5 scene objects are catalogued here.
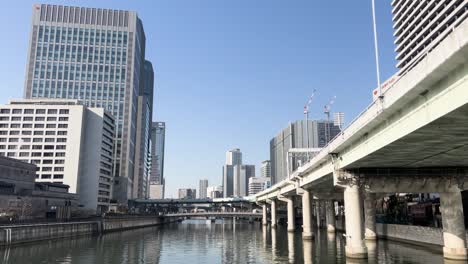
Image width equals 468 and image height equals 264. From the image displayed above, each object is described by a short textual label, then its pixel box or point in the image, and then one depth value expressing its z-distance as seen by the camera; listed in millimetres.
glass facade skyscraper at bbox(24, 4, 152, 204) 193688
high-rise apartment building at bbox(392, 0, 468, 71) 138625
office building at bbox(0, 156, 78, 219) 89000
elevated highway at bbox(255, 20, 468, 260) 21625
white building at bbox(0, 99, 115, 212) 151750
